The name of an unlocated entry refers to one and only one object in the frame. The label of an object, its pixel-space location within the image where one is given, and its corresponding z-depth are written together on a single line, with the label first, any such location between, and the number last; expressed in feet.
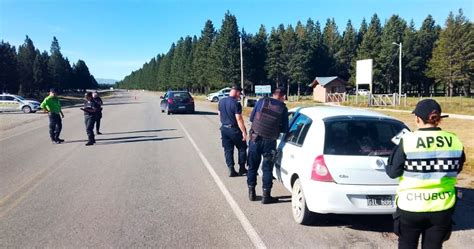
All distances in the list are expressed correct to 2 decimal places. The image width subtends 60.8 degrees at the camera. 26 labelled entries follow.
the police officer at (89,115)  42.47
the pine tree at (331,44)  293.02
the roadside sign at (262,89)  108.74
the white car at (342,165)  16.07
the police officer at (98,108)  48.57
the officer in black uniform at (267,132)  20.16
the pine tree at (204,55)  264.52
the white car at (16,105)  112.88
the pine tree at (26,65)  243.19
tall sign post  133.18
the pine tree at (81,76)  440.37
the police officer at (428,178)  10.21
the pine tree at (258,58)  253.34
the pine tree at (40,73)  272.31
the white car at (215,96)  175.16
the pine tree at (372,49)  255.39
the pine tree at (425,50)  270.87
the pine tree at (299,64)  255.70
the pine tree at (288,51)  256.93
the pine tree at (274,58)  252.62
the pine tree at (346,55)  302.25
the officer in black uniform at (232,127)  25.62
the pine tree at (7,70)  213.05
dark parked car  86.84
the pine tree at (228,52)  228.22
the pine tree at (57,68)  312.50
